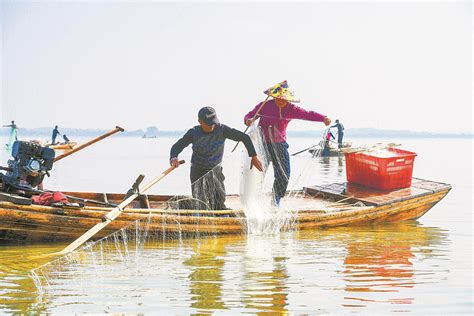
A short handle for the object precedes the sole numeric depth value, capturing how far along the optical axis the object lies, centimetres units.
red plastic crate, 978
